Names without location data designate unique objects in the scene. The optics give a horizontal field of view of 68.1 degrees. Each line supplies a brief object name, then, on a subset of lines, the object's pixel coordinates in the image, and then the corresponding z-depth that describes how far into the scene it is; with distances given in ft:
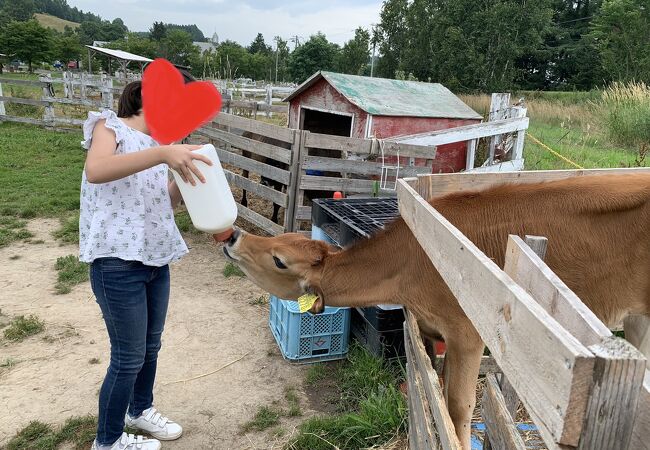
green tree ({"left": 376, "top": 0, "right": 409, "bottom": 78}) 156.76
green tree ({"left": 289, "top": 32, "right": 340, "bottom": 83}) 191.52
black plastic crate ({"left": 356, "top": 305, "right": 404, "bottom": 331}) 12.27
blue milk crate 13.08
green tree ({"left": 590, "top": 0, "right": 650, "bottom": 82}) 81.05
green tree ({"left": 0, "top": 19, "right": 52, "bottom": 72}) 154.51
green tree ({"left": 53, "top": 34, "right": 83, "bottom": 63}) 181.88
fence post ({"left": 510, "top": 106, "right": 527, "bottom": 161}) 25.97
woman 7.02
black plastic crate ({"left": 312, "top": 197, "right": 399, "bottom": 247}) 11.91
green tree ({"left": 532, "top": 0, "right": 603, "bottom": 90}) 142.51
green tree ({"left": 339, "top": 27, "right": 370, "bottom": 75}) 153.38
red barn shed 24.34
